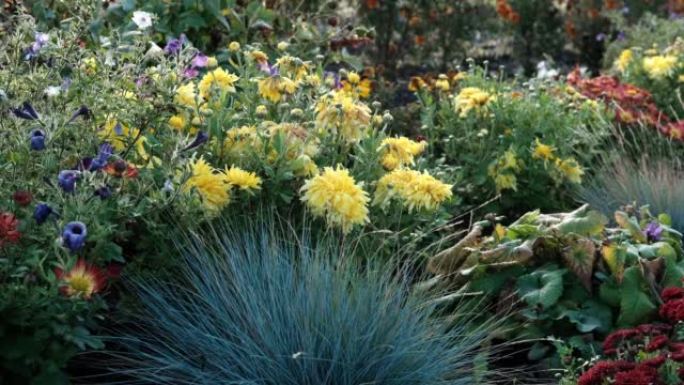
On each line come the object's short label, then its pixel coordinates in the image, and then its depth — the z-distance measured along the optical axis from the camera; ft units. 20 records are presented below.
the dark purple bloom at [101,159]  10.02
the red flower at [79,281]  9.52
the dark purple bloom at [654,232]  13.69
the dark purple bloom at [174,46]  12.66
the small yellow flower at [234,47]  14.48
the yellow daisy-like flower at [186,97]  12.39
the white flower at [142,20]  12.14
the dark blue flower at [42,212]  9.52
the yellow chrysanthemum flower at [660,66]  23.30
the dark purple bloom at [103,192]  10.07
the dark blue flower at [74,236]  9.28
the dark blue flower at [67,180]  9.63
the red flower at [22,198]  9.77
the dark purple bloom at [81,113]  10.53
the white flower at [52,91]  10.61
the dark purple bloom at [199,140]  11.08
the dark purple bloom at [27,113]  10.26
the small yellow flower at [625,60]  25.30
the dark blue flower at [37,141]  9.91
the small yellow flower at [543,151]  16.90
